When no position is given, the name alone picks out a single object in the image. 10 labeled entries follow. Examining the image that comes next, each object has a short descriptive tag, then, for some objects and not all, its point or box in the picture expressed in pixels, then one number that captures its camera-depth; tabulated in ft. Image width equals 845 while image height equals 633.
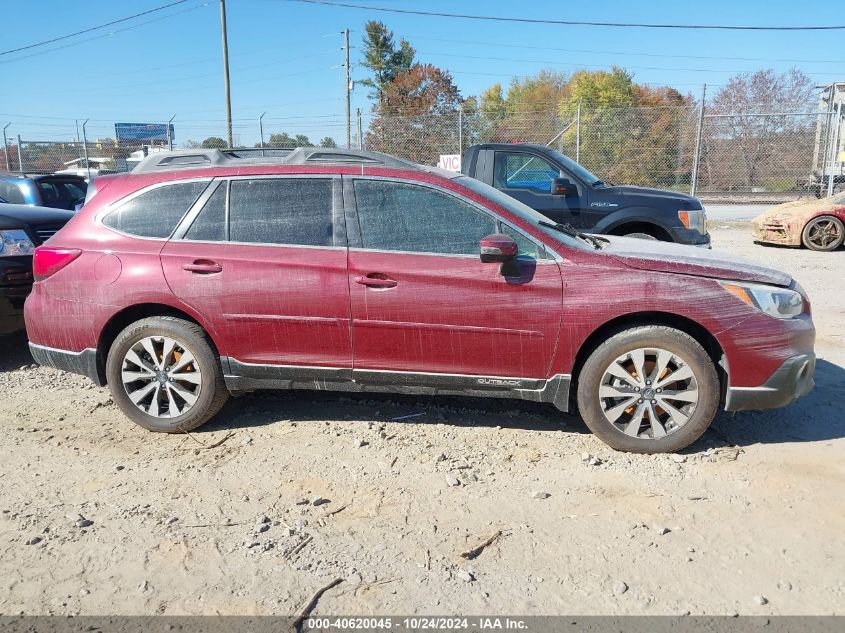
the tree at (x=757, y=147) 62.49
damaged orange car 39.88
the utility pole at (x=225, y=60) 76.95
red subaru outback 12.85
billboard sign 105.44
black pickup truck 27.22
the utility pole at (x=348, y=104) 72.02
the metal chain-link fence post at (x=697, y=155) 54.49
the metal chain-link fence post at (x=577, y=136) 58.03
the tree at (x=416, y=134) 63.72
